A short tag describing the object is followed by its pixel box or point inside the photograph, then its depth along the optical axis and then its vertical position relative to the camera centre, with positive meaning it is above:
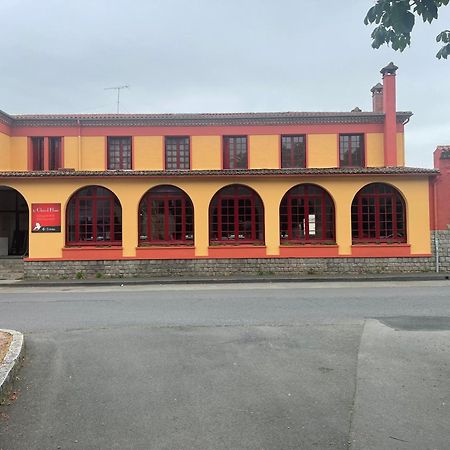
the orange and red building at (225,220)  18.52 +0.72
